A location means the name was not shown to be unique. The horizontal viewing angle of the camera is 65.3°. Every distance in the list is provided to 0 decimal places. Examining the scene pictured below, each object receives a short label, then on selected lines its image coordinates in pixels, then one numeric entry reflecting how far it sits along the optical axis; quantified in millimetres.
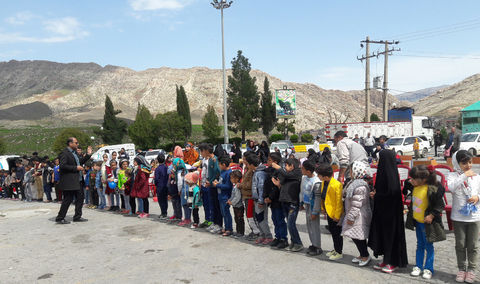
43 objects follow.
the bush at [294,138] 57562
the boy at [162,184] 9234
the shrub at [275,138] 56900
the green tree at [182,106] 66556
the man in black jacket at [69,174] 9234
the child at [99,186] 11547
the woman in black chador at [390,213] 5039
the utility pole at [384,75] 37528
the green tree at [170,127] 54938
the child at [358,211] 5281
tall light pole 26586
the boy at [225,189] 7570
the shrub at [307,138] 56588
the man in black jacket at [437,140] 21884
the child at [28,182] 15444
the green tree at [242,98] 50538
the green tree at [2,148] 60169
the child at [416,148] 23362
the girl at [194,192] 8344
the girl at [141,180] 9766
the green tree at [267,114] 56031
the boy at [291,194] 6270
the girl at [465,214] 4652
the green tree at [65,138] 51812
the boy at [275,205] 6500
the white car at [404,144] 25194
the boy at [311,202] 5975
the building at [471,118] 28484
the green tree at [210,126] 56531
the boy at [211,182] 7973
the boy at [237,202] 7328
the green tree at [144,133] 54938
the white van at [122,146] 26541
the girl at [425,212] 4773
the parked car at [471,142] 21591
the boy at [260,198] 6660
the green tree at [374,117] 73562
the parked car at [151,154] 26350
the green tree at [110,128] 61906
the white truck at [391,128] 32875
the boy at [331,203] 5613
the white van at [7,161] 25206
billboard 44688
